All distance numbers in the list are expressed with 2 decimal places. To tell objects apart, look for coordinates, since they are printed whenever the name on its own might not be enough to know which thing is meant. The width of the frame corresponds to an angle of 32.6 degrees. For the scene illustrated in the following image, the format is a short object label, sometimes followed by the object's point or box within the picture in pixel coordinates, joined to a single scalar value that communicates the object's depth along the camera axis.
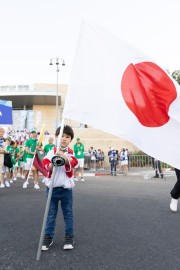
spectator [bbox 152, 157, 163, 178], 14.76
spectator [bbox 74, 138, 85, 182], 13.17
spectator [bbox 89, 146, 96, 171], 23.00
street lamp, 33.22
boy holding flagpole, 3.65
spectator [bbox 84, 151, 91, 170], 23.79
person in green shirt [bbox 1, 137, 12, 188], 10.48
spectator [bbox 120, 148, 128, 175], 18.40
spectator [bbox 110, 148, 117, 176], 18.78
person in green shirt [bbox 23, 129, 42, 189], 10.16
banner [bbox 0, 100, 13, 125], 9.98
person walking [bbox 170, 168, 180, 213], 5.85
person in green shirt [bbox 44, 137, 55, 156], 10.80
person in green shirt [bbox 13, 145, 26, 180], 14.58
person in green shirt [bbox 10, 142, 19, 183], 12.52
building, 29.92
